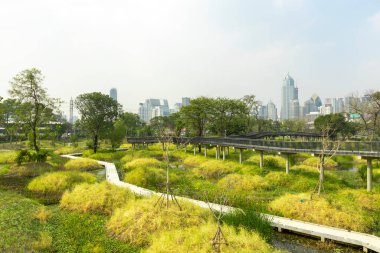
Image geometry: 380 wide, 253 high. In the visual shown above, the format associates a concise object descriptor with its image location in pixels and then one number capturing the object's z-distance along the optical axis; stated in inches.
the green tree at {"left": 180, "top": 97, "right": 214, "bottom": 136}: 2050.9
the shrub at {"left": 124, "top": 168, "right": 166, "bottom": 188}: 916.6
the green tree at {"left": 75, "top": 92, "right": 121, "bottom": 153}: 2016.5
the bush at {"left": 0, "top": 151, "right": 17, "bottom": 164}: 1452.6
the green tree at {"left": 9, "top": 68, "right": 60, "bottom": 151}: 1397.6
